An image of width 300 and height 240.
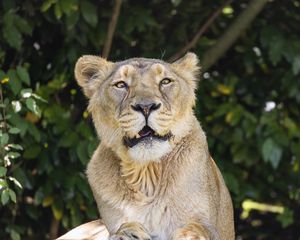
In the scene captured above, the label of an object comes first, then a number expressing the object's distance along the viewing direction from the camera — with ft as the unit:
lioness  34.30
